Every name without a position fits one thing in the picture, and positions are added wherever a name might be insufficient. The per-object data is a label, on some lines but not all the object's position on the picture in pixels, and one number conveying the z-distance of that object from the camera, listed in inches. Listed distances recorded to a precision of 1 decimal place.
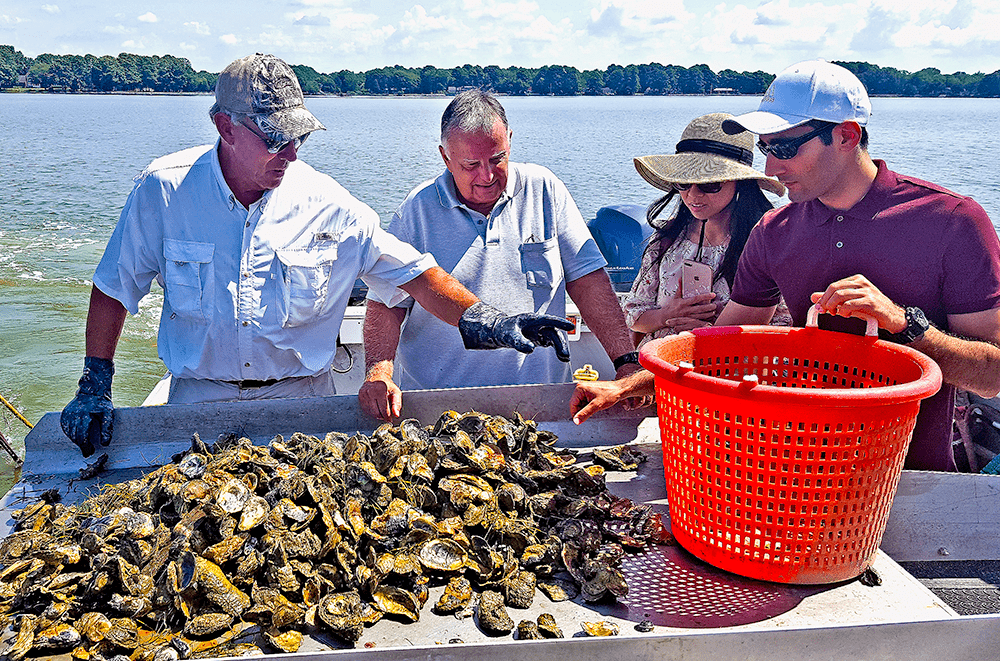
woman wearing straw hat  134.6
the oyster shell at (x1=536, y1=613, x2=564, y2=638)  71.5
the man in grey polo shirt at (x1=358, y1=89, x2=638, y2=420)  136.5
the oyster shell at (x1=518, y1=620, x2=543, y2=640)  71.1
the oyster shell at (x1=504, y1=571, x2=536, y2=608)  76.6
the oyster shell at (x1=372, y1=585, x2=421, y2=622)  74.3
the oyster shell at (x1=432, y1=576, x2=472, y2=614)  76.1
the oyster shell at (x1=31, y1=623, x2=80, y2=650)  69.2
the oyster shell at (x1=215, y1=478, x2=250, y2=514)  82.2
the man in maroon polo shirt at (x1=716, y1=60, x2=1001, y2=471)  90.0
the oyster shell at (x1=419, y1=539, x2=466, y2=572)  79.9
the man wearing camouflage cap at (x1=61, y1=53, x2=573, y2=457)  116.6
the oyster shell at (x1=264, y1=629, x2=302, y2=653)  69.9
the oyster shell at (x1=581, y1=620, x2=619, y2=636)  71.7
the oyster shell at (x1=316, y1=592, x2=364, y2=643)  71.2
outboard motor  269.9
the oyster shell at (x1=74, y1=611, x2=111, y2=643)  70.5
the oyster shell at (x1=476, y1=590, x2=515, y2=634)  72.2
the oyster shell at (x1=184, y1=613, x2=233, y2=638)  70.7
